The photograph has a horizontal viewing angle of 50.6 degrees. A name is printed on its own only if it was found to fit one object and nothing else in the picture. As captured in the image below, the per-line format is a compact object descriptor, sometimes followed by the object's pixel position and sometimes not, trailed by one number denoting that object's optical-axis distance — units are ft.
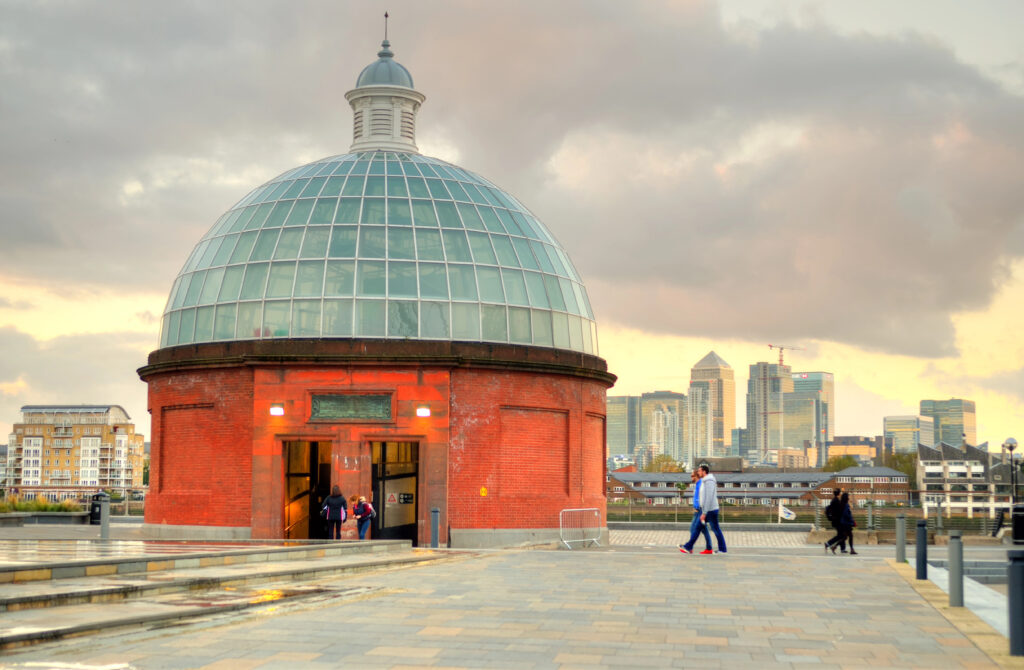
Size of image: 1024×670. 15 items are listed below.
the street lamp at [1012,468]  142.20
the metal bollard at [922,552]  57.57
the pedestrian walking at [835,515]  90.48
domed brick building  100.42
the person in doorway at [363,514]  88.48
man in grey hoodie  73.00
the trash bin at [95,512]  126.28
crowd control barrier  107.55
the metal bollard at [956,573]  45.46
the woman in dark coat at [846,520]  89.61
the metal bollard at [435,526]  90.07
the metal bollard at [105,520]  88.38
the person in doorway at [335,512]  87.97
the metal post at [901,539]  71.20
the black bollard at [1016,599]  33.14
